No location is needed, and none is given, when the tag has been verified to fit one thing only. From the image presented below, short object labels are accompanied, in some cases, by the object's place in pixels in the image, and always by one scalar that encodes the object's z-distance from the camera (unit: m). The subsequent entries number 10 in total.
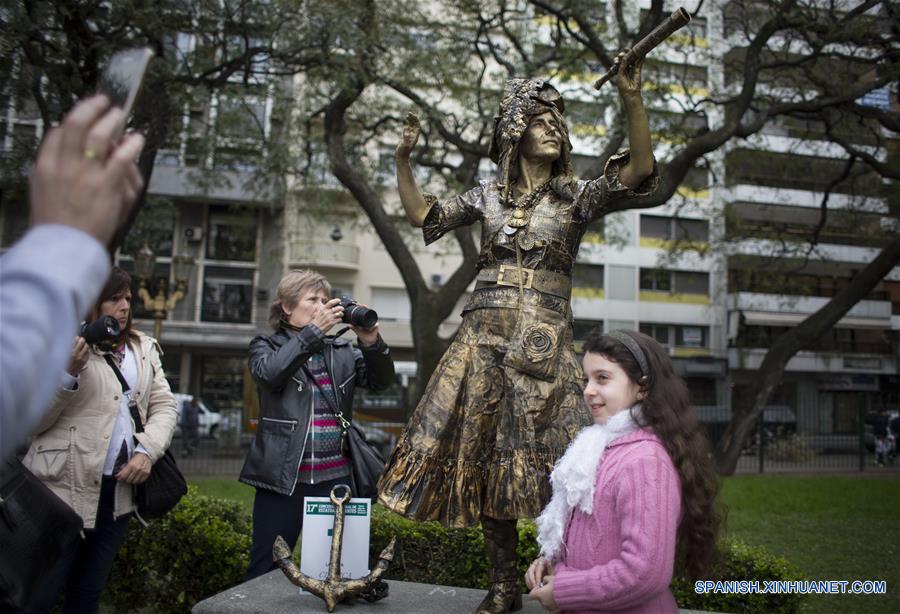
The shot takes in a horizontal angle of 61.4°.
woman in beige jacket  3.16
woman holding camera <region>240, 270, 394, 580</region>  3.44
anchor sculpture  3.10
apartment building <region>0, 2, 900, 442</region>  15.64
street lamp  13.13
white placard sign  3.22
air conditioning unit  26.95
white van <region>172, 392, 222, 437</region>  18.39
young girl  2.00
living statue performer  3.00
